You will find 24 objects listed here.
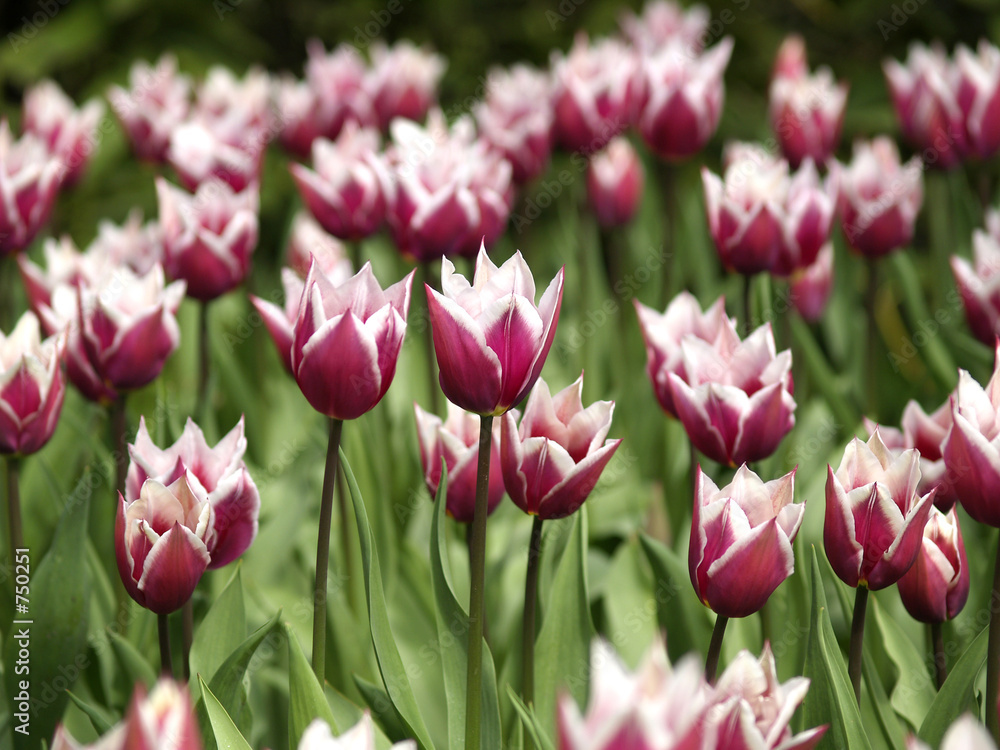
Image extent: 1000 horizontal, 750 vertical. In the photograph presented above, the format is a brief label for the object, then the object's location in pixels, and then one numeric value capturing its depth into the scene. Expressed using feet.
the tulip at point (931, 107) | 8.98
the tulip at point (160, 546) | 7.12
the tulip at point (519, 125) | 9.38
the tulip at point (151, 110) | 10.14
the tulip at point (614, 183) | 9.97
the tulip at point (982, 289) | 7.74
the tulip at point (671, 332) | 7.51
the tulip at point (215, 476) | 7.20
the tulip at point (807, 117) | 9.49
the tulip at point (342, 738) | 6.72
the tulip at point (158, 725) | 6.62
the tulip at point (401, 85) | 10.90
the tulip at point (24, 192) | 8.10
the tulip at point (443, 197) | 8.03
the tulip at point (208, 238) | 7.97
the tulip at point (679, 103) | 8.79
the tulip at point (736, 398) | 7.32
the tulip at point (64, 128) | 9.75
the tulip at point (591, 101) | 9.49
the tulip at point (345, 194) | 8.17
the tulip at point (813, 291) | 8.62
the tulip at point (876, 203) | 8.26
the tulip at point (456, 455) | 7.36
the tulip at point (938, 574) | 7.18
